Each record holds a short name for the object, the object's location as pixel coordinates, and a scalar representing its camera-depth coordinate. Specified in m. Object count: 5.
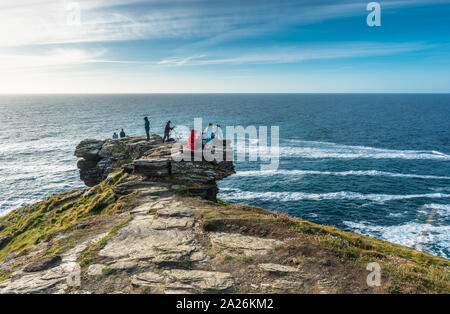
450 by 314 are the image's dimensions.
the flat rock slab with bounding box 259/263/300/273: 9.72
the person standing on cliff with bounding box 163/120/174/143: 27.61
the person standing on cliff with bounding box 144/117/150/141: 28.47
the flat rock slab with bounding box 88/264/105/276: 9.77
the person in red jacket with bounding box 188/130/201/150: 22.44
